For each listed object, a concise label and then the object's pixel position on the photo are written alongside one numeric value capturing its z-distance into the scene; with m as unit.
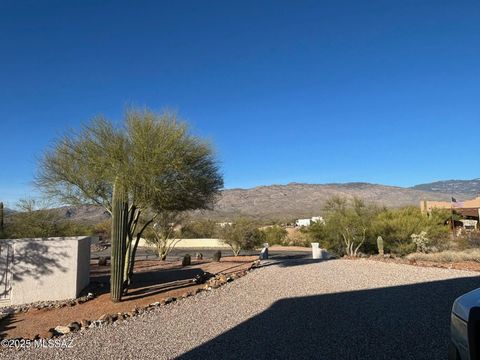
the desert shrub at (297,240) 49.67
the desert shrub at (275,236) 52.41
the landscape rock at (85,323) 8.85
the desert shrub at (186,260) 21.57
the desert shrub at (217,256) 23.34
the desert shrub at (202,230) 53.71
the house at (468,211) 46.22
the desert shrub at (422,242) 24.18
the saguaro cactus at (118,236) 11.52
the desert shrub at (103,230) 54.11
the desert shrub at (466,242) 23.53
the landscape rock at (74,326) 8.63
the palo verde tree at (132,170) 11.73
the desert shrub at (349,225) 26.69
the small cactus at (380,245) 22.44
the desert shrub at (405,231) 25.46
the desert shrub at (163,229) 27.22
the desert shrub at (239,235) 36.28
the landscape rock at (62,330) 8.44
